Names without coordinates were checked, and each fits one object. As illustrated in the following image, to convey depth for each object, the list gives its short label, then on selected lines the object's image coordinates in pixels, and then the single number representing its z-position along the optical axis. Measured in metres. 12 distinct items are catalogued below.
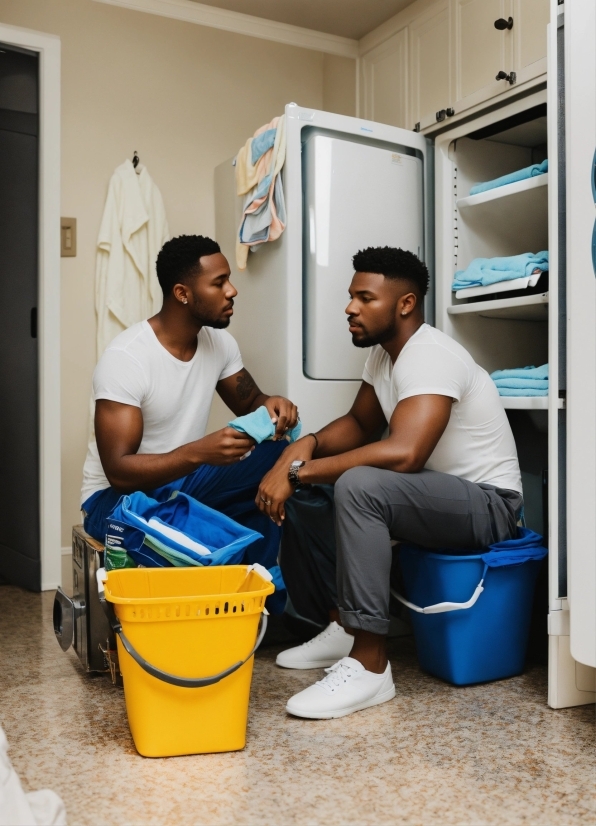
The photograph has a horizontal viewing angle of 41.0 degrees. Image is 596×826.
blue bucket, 1.96
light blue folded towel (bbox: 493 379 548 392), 2.12
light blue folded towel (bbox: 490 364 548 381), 2.12
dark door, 2.97
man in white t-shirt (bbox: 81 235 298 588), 2.10
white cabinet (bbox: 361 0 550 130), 2.25
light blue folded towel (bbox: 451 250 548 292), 2.18
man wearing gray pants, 1.86
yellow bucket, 1.55
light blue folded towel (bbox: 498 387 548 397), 2.13
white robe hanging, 3.28
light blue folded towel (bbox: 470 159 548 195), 2.19
